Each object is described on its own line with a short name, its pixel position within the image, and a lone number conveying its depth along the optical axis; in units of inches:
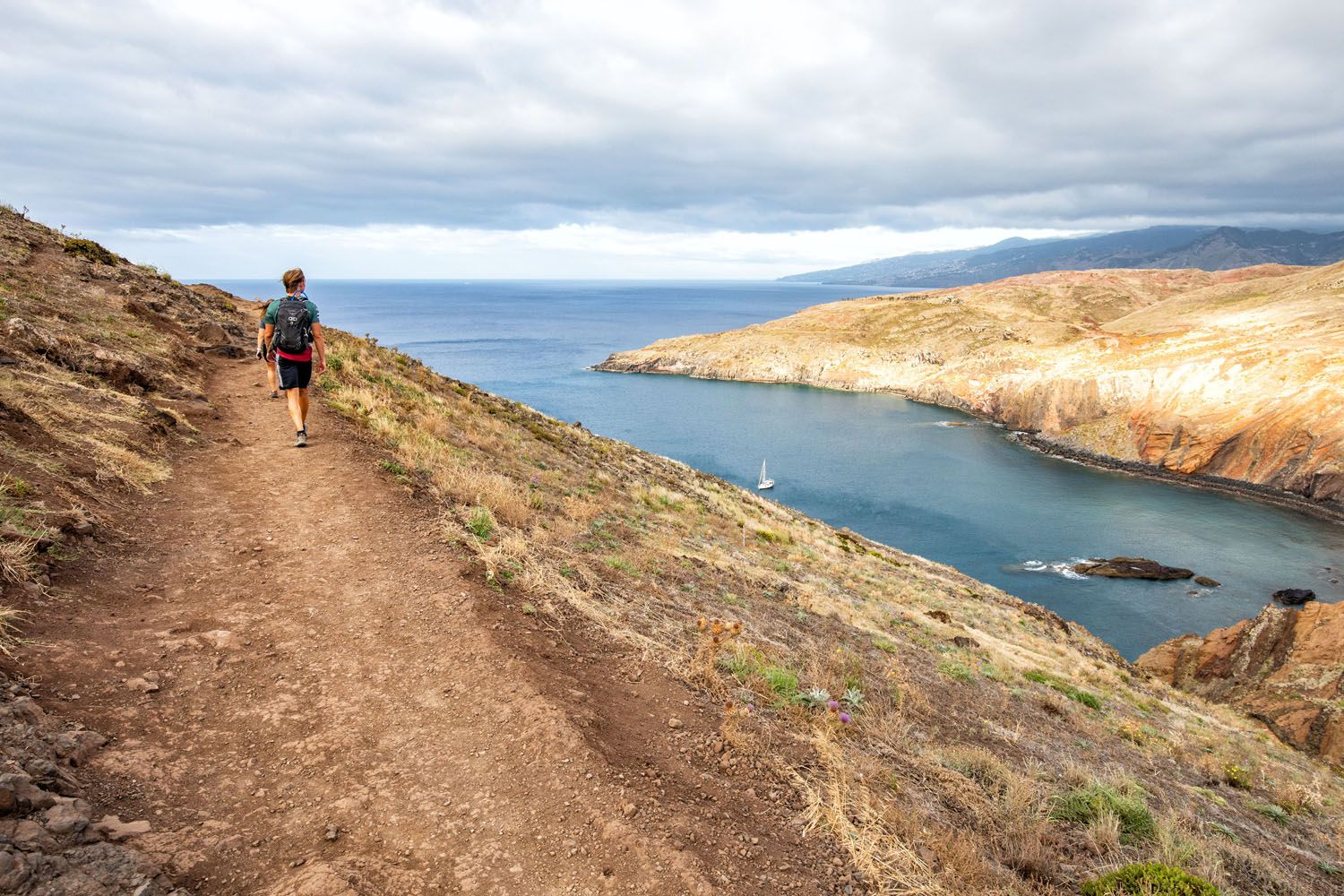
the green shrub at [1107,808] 303.6
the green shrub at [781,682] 308.0
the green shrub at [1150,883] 219.0
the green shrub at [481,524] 385.7
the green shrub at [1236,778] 514.9
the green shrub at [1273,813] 457.5
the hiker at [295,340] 456.4
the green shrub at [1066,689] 639.1
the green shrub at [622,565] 461.1
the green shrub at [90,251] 994.7
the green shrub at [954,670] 558.6
